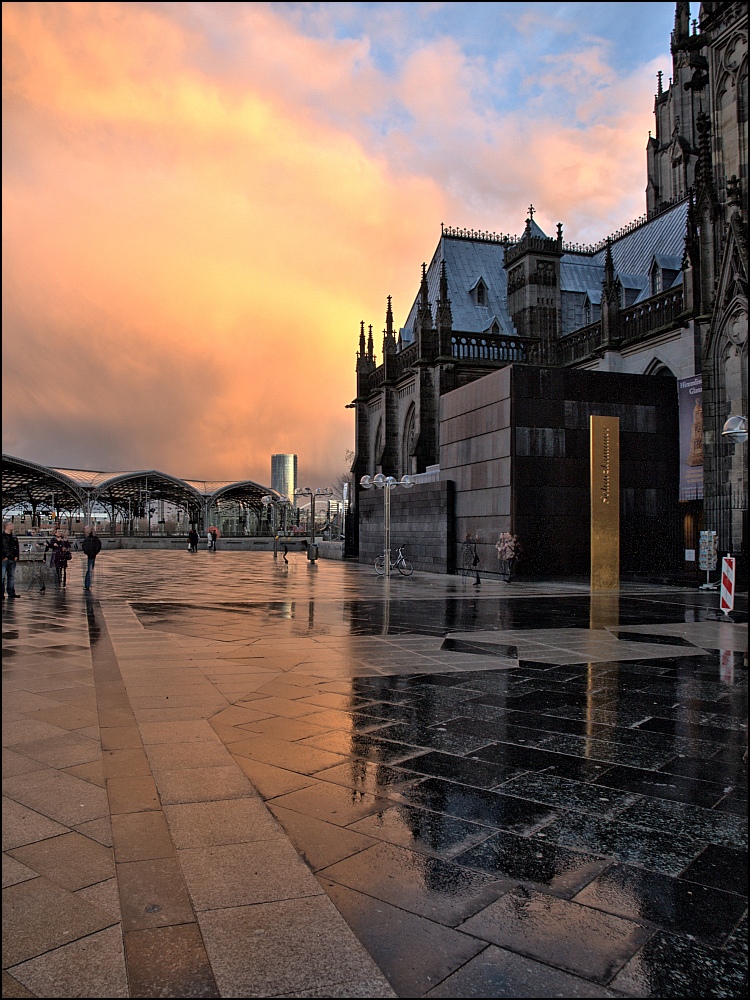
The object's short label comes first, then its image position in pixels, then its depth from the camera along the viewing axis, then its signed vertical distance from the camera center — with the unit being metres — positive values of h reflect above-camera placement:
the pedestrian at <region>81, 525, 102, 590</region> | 19.88 -0.61
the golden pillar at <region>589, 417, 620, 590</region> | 23.42 +0.95
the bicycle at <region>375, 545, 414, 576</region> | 27.98 -1.53
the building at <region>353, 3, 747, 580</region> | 26.00 +11.09
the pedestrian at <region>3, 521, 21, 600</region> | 16.69 -0.62
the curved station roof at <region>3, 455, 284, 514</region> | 66.19 +3.75
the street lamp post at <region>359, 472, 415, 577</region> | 28.25 +1.70
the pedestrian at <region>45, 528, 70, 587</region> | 21.06 -0.86
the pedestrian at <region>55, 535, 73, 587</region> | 21.09 -0.81
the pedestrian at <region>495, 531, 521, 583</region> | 23.02 -0.79
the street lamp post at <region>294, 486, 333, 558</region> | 40.34 +1.84
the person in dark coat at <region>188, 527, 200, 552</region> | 50.69 -0.95
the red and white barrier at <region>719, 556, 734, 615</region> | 14.52 -1.18
